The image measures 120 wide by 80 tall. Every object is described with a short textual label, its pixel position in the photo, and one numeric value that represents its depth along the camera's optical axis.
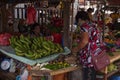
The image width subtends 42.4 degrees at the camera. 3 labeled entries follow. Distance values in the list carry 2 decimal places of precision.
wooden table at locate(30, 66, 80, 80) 2.54
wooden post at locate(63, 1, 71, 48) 2.98
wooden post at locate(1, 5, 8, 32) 3.97
